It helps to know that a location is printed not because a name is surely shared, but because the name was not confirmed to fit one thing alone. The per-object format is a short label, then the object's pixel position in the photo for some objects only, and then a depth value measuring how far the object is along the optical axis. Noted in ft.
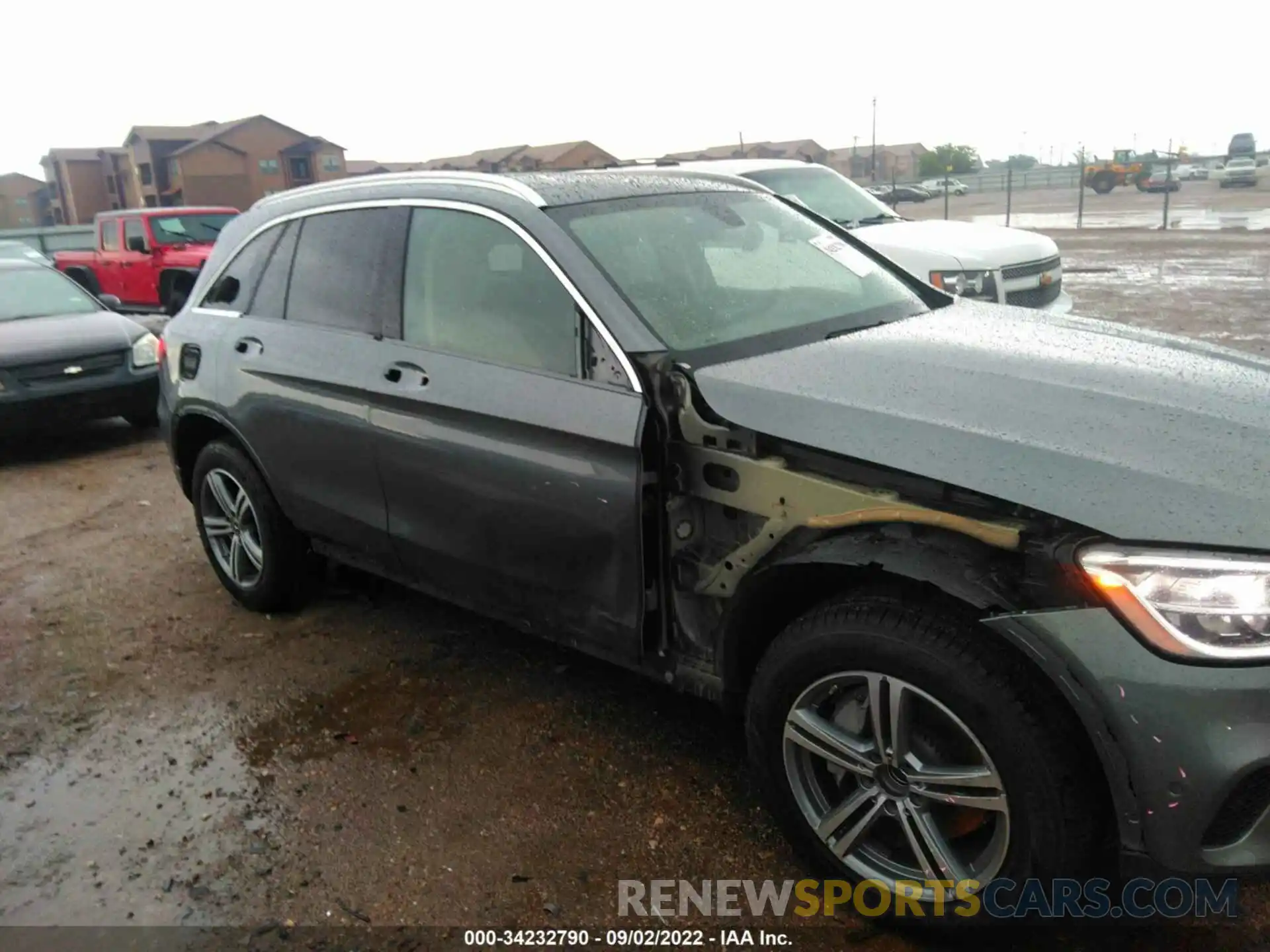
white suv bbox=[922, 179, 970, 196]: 152.66
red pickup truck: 46.37
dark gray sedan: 24.49
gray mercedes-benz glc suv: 6.68
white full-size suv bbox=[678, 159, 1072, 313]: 24.48
